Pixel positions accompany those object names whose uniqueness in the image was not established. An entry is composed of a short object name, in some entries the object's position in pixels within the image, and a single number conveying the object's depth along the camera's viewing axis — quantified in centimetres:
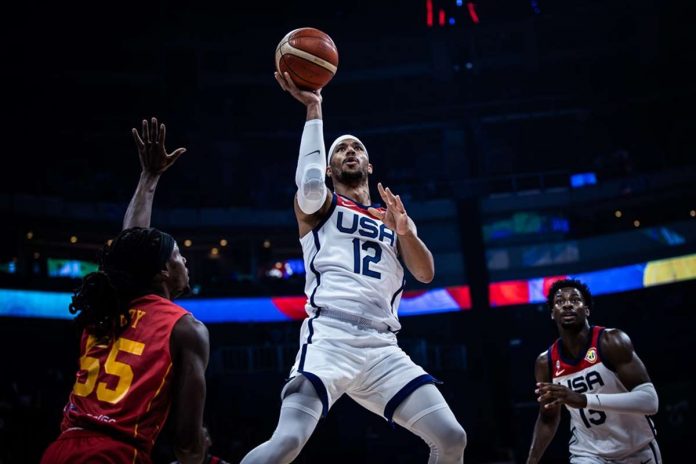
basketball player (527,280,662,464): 555
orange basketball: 482
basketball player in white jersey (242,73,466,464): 409
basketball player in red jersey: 274
